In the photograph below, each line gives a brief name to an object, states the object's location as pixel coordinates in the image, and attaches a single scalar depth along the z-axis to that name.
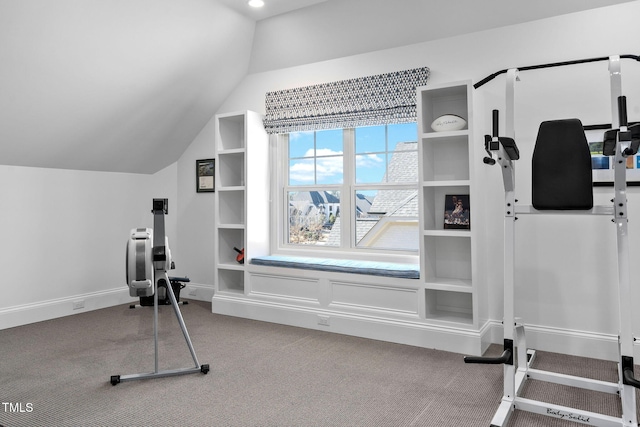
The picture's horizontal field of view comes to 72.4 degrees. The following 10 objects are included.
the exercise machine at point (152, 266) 2.89
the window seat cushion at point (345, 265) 3.78
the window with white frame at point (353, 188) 4.25
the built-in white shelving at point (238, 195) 4.63
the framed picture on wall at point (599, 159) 3.29
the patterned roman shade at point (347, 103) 3.99
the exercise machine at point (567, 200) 2.25
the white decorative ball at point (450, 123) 3.59
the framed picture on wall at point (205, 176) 5.37
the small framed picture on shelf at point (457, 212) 3.69
